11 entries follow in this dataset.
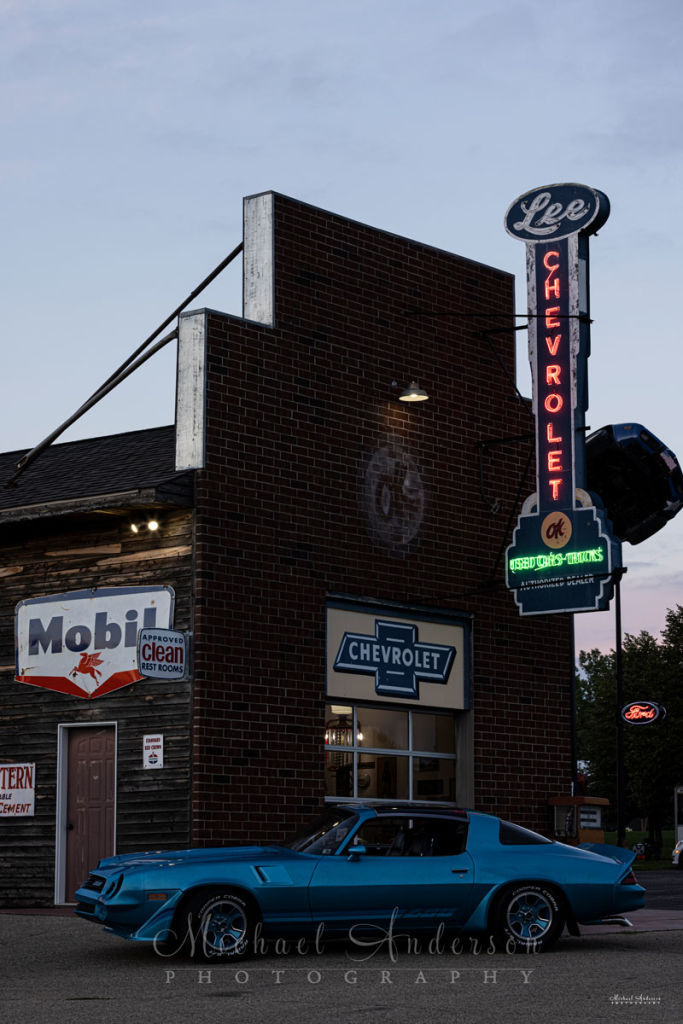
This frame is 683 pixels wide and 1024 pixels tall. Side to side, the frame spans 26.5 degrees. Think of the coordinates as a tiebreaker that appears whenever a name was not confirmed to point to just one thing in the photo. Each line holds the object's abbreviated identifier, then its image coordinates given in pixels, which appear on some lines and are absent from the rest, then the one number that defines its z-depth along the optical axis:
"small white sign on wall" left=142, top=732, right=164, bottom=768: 17.69
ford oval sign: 37.12
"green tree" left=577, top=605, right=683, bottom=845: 62.84
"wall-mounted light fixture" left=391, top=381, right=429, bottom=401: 19.75
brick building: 17.95
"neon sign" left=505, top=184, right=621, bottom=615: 19.23
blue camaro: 11.76
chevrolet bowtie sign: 19.73
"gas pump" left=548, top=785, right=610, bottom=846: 21.28
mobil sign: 18.20
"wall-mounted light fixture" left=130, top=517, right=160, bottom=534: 18.22
